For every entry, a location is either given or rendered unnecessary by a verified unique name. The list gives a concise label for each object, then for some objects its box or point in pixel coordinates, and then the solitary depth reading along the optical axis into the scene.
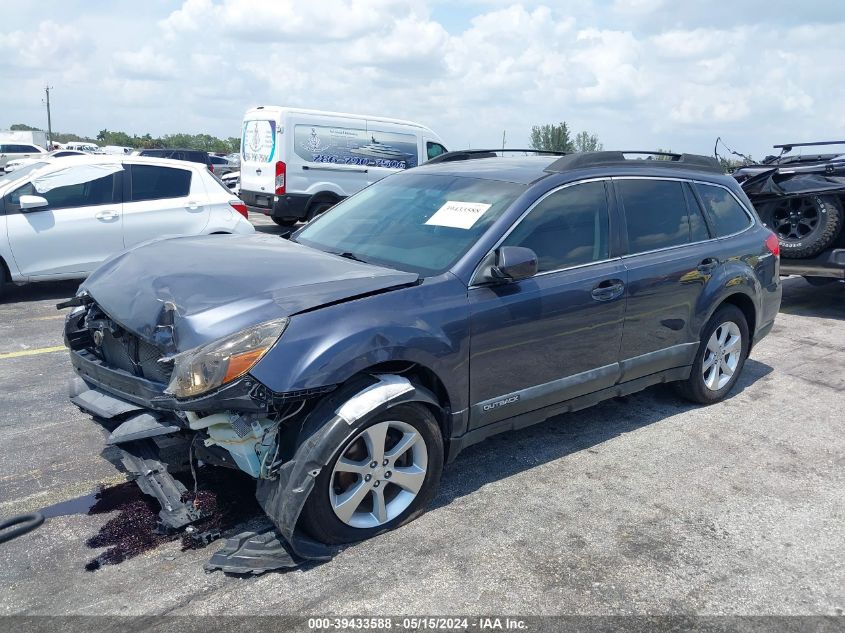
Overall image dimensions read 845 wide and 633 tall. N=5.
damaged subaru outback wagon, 3.13
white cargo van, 13.84
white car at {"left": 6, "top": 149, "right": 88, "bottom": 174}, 22.41
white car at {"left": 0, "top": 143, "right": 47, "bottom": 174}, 30.80
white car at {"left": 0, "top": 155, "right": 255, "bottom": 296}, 8.12
